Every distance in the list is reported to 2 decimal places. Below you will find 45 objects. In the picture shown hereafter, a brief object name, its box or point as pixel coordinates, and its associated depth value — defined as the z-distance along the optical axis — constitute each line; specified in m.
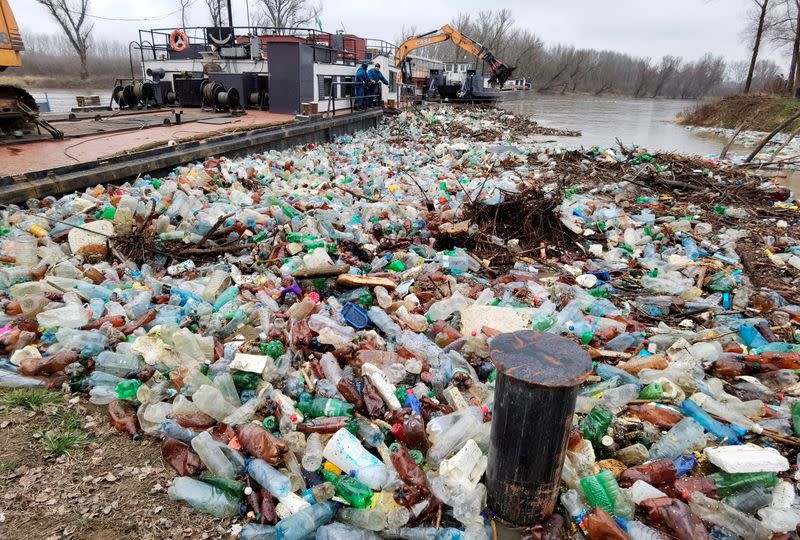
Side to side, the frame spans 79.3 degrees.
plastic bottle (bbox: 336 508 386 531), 1.89
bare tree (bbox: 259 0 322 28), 42.62
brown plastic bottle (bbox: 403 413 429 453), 2.25
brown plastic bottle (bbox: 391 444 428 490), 2.04
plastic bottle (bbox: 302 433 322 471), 2.10
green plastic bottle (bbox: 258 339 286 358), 2.83
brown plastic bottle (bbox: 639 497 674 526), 1.93
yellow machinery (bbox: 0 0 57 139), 6.57
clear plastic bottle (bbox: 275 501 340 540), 1.81
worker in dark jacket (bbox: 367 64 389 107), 16.23
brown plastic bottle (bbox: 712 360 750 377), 3.06
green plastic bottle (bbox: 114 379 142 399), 2.43
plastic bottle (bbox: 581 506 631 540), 1.78
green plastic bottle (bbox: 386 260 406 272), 4.53
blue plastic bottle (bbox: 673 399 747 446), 2.43
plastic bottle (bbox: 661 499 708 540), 1.84
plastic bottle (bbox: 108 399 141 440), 2.29
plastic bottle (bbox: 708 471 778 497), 2.11
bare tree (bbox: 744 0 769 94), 28.30
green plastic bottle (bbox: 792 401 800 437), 2.51
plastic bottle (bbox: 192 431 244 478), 2.09
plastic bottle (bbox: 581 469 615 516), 1.96
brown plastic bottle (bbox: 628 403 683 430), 2.50
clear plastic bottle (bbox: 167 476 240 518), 1.94
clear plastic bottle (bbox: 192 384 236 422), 2.36
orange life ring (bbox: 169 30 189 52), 15.39
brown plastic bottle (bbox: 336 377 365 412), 2.53
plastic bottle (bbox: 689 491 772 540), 1.90
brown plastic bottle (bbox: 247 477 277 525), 1.92
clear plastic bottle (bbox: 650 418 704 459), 2.30
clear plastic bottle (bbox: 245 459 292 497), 2.00
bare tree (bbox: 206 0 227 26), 38.01
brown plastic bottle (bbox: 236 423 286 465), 2.15
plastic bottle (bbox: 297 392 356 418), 2.43
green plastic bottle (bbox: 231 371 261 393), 2.59
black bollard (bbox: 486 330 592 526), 1.74
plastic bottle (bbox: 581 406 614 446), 2.33
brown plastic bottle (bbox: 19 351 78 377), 2.59
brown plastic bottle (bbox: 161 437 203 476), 2.09
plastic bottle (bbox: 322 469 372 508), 1.96
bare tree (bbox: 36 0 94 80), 37.72
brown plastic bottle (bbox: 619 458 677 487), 2.12
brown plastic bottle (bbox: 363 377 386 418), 2.44
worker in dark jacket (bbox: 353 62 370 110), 15.89
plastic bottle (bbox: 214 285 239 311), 3.51
